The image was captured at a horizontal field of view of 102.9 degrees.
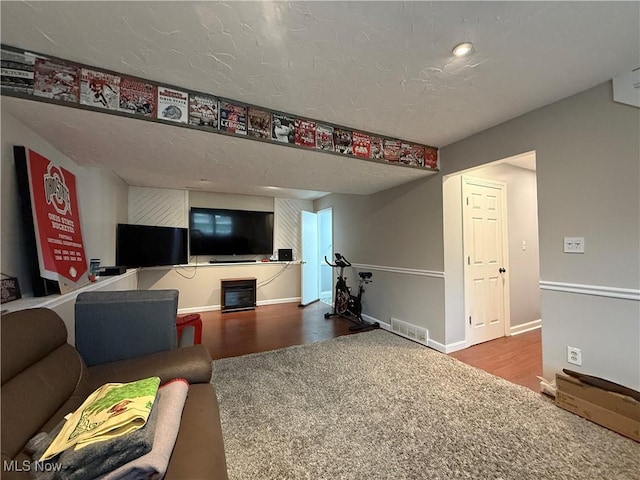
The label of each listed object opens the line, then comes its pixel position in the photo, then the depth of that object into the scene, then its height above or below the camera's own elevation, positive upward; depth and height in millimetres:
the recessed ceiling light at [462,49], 1397 +1093
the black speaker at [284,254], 5504 -190
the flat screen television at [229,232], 4832 +277
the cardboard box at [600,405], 1558 -1070
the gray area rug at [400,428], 1373 -1204
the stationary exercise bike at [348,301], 4043 -945
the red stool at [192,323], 2579 -788
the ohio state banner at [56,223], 1595 +169
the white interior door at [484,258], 3145 -183
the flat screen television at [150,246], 3648 +3
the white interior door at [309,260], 5422 -336
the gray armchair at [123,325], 1557 -496
